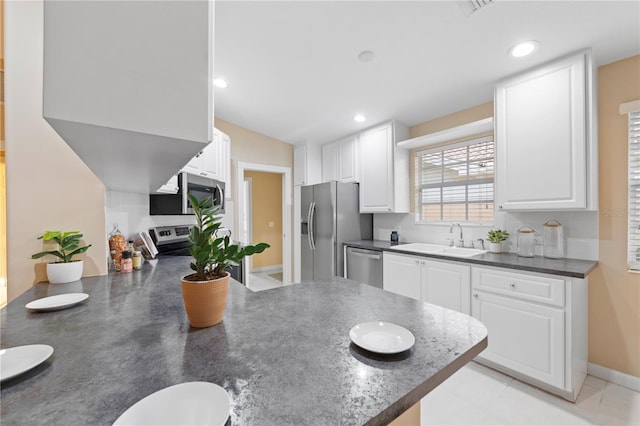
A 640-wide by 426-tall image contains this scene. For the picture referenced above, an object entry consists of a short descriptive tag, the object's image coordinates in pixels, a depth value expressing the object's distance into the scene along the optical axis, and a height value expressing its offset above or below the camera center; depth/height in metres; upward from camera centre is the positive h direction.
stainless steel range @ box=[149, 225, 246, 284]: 2.37 -0.27
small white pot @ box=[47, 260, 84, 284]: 1.40 -0.32
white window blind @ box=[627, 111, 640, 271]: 1.89 +0.16
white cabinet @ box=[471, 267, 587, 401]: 1.75 -0.82
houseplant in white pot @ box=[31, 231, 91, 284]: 1.40 -0.24
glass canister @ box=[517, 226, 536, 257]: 2.28 -0.27
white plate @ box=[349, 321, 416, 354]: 0.71 -0.37
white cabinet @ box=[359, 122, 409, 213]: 3.25 +0.54
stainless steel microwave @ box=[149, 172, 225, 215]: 2.12 +0.15
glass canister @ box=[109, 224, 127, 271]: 1.74 -0.24
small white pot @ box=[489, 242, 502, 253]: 2.43 -0.34
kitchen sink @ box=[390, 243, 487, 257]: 2.60 -0.41
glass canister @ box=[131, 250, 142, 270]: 1.79 -0.32
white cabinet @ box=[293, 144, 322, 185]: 4.19 +0.78
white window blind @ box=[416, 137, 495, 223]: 2.77 +0.34
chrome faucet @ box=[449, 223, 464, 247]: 2.84 -0.30
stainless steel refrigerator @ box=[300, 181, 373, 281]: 3.52 -0.18
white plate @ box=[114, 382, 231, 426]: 0.47 -0.36
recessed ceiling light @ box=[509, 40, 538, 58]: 1.84 +1.17
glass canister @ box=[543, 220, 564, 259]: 2.16 -0.24
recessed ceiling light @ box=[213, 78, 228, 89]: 2.62 +1.33
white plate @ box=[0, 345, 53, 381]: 0.59 -0.35
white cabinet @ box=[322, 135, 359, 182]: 3.73 +0.78
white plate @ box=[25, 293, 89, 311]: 1.00 -0.36
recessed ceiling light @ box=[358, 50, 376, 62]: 2.09 +1.27
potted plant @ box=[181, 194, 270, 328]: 0.82 -0.18
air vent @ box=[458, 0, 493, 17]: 1.54 +1.24
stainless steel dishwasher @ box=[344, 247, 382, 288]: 3.01 -0.66
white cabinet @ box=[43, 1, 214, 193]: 0.54 +0.32
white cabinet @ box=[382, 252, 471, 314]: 2.24 -0.65
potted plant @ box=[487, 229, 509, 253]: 2.43 -0.26
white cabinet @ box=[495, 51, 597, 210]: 1.86 +0.57
